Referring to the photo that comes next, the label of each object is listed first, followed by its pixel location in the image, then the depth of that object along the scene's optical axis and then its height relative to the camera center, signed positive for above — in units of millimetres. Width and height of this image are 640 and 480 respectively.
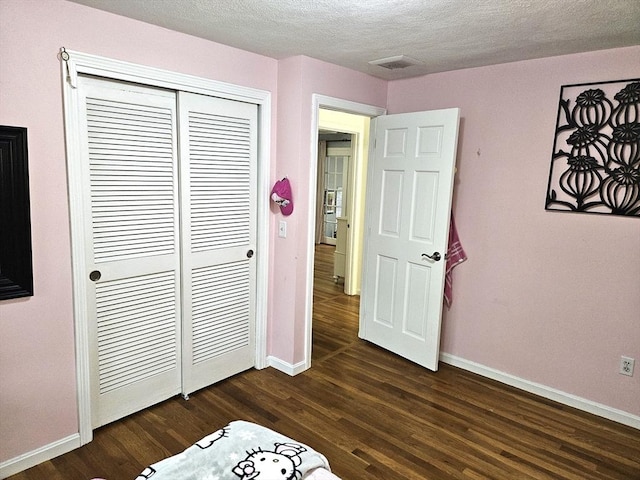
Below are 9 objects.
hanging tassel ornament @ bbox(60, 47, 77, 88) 2034 +507
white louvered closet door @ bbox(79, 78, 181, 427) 2285 -405
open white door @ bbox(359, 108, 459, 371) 3146 -359
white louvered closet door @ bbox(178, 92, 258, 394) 2703 -393
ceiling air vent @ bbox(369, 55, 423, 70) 2879 +856
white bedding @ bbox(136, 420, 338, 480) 1396 -975
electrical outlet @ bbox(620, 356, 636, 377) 2658 -1071
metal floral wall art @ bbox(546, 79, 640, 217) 2539 +267
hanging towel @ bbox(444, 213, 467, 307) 3324 -501
